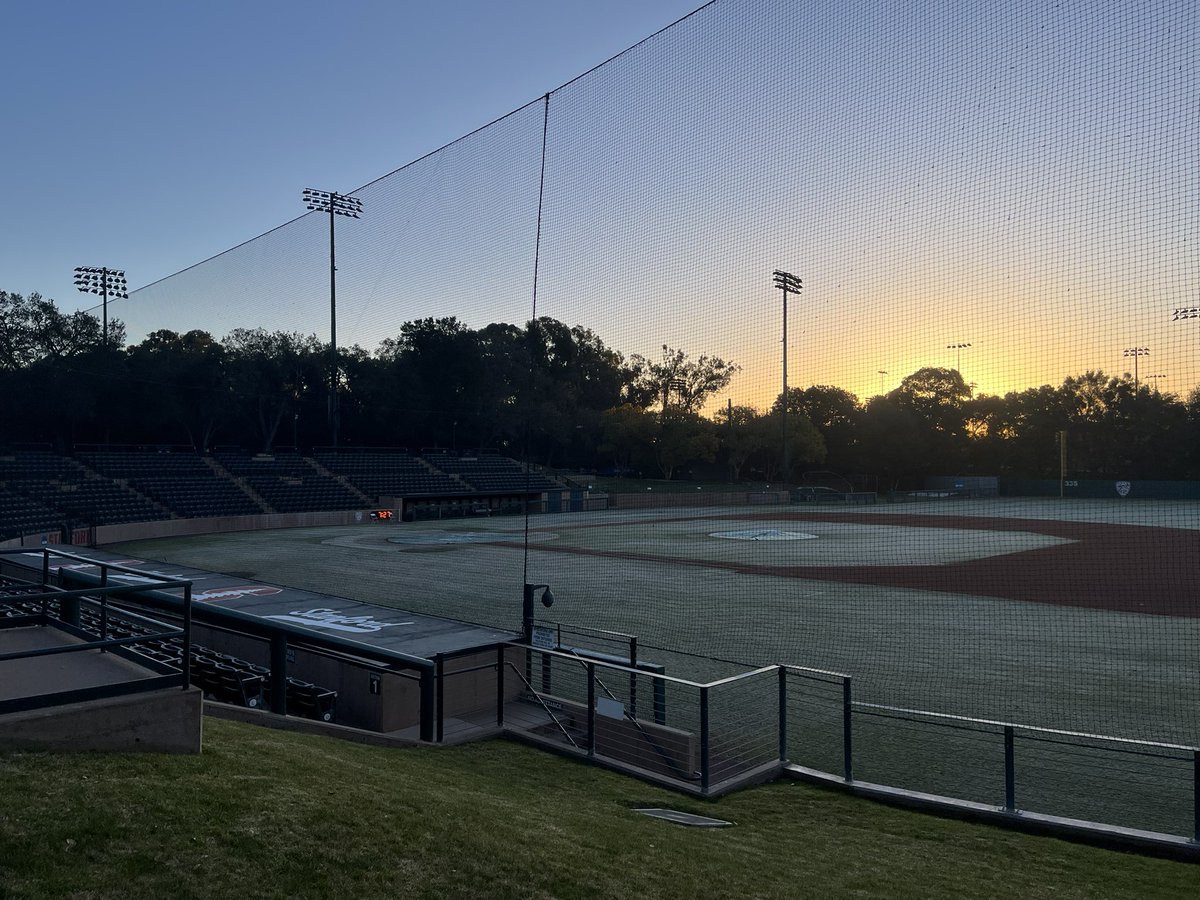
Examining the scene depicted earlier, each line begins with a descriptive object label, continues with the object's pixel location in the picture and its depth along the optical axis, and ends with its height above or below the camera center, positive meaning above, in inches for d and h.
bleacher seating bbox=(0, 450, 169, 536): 1173.7 -58.3
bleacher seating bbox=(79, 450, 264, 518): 1413.6 -43.1
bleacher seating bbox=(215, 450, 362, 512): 1579.7 -50.2
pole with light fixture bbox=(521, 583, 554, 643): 388.2 -71.6
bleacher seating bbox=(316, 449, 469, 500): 1755.7 -34.3
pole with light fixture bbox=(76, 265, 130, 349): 2086.6 +444.1
